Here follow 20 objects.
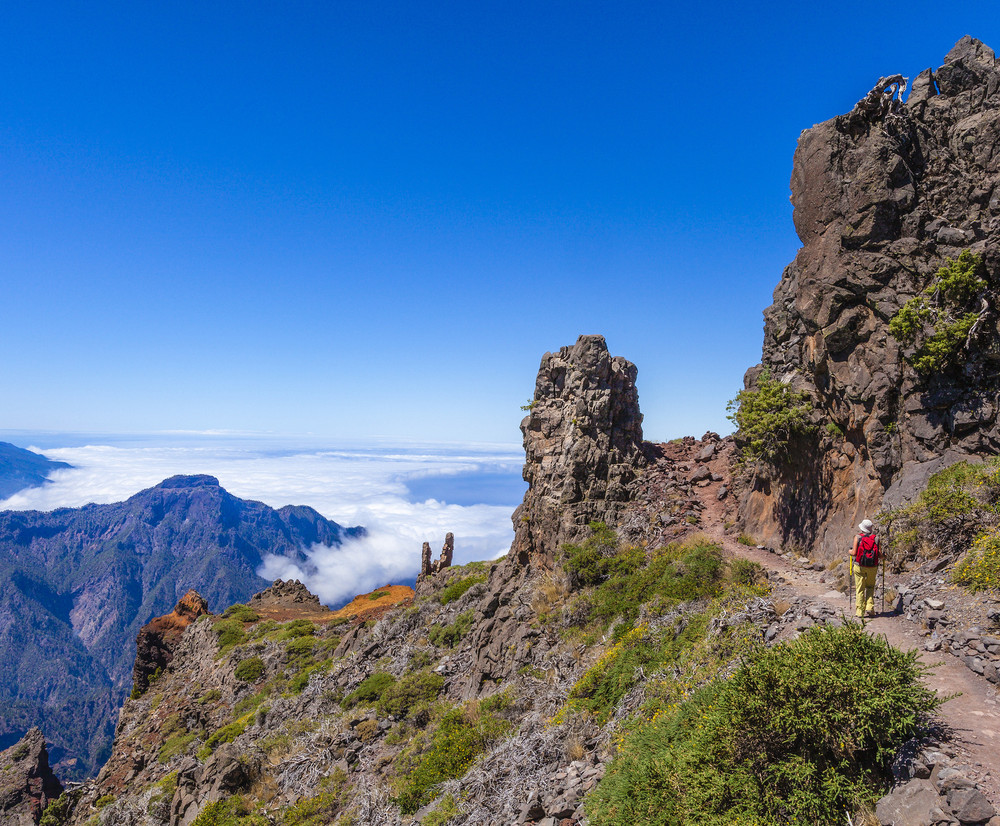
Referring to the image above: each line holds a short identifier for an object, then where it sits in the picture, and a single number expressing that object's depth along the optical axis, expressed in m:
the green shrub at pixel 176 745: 22.75
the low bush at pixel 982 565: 7.07
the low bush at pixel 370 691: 18.50
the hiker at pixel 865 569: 7.94
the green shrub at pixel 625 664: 9.65
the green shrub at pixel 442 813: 9.37
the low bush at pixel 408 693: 16.52
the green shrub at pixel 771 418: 15.05
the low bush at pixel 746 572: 11.67
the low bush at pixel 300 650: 26.28
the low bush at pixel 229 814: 12.74
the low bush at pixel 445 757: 11.09
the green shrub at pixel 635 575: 12.85
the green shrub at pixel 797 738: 4.50
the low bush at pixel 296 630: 29.97
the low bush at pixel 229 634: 31.52
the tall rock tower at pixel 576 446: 19.69
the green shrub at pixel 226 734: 20.34
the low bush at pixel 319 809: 12.21
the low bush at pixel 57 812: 24.48
